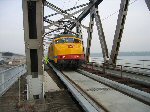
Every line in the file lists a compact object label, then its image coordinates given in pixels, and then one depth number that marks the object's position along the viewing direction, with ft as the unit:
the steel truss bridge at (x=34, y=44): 14.81
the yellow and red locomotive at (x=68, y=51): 30.32
